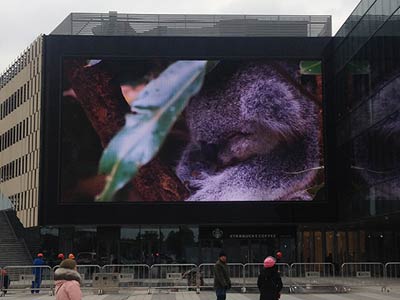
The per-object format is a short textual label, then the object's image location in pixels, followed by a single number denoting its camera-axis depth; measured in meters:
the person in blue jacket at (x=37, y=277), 27.52
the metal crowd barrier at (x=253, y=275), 28.51
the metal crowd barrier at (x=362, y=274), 28.33
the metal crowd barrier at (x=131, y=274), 28.78
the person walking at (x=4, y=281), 26.61
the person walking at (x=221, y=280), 14.95
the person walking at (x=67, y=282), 8.05
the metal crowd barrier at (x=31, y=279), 27.48
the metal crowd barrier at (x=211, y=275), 28.61
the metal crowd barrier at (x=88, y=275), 28.00
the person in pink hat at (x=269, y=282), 10.95
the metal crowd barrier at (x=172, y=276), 28.39
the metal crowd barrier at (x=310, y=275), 28.89
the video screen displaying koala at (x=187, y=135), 43.81
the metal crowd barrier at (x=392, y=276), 27.97
